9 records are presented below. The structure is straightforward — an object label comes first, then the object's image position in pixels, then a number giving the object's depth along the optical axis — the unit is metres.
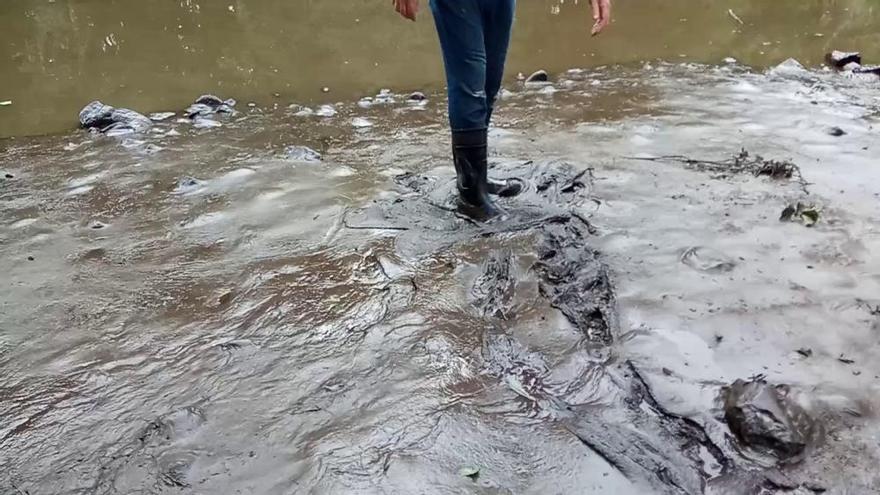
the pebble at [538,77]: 5.52
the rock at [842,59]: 5.56
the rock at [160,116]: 4.94
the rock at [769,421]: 1.72
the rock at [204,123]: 4.70
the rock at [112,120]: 4.62
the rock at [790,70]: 5.31
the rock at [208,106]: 4.95
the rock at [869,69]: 5.23
